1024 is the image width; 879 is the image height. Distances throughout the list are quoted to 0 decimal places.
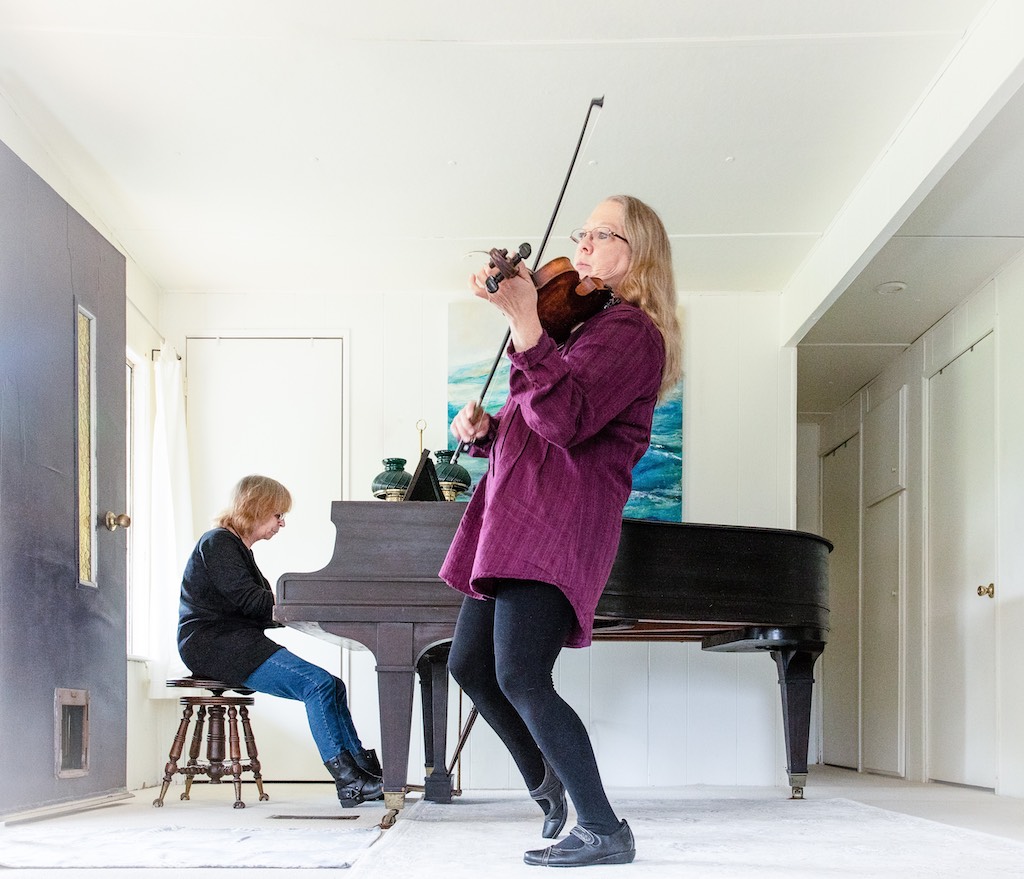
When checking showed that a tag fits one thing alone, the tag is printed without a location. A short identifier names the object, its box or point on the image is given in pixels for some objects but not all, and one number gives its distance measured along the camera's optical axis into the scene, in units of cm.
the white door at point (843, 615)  752
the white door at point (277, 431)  570
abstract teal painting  574
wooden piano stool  413
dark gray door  307
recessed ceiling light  550
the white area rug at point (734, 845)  224
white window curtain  520
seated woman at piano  395
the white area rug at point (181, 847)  242
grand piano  315
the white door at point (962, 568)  542
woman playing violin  212
